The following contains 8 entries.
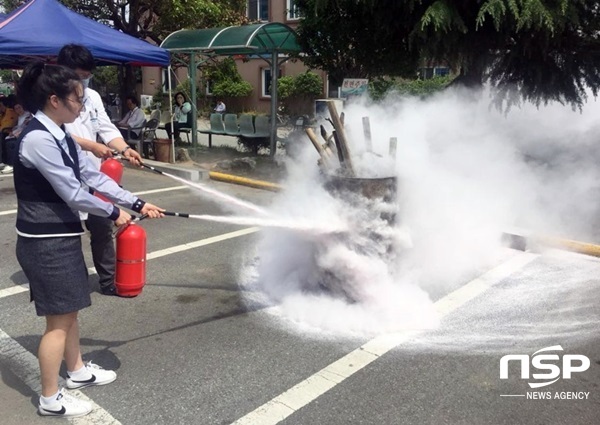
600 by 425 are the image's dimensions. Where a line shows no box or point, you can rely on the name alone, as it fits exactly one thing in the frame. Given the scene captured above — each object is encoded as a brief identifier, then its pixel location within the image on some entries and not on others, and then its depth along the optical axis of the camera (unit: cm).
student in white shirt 373
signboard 873
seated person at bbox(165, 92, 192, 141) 1351
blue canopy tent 832
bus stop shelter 1044
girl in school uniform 253
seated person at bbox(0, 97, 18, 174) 1072
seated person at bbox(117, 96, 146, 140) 1138
